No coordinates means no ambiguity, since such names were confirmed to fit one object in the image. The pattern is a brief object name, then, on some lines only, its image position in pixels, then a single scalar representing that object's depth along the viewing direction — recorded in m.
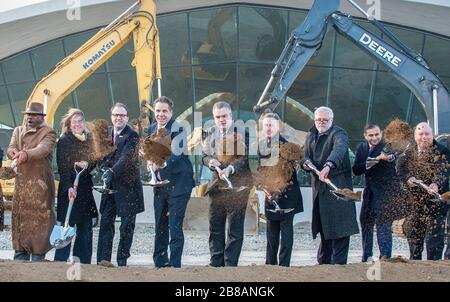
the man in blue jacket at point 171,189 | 7.99
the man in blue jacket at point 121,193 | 8.12
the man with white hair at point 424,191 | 8.23
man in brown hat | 7.70
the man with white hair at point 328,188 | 7.84
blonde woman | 8.30
